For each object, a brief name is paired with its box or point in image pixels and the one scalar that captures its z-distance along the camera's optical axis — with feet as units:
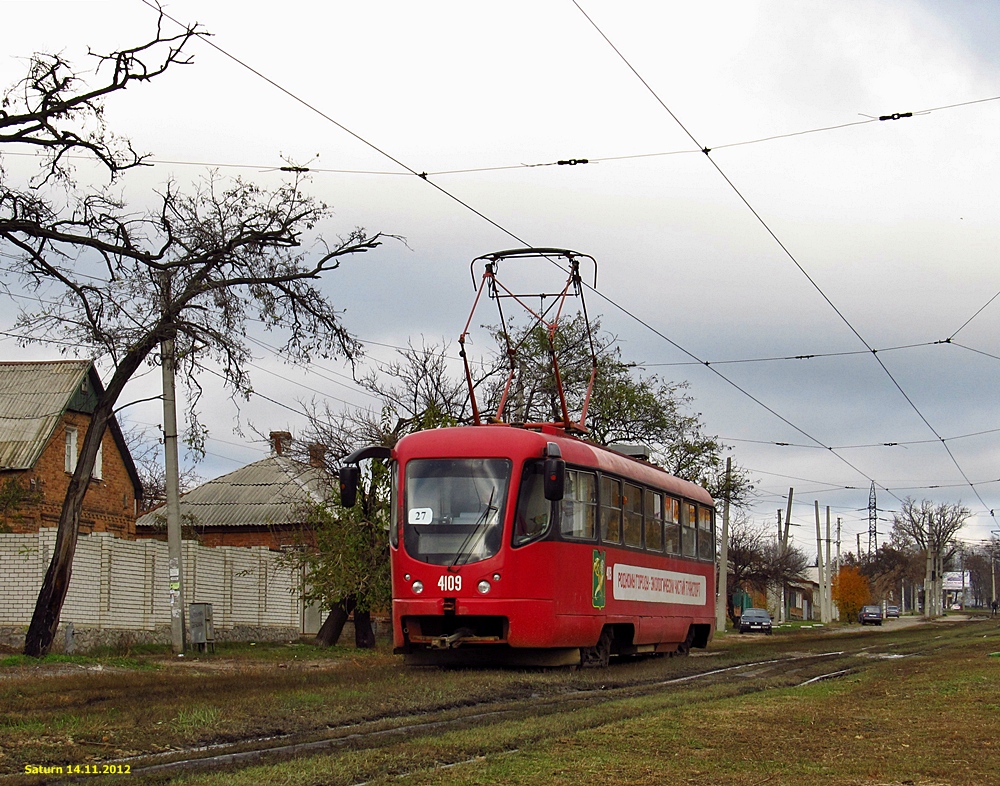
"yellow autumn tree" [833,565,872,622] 288.30
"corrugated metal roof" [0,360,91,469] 112.98
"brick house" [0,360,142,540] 111.34
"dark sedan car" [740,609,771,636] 187.93
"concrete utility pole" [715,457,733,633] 155.47
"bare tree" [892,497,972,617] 336.90
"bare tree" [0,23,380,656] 67.44
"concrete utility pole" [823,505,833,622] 252.62
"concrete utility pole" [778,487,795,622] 240.73
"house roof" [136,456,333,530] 150.92
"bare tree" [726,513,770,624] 246.23
